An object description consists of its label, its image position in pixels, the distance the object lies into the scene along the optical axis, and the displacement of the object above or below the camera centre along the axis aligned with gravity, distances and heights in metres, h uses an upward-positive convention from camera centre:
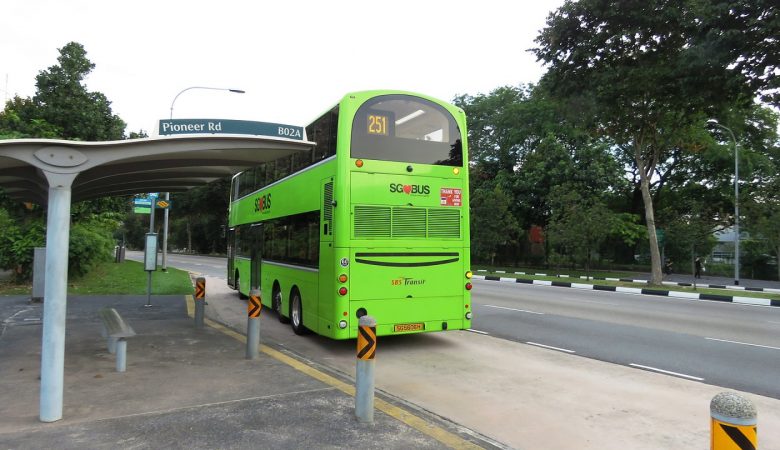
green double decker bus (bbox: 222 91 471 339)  7.77 +0.47
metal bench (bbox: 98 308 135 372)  6.38 -1.18
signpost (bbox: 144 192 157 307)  11.82 -0.24
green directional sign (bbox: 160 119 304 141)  8.73 +2.09
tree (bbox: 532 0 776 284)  10.89 +5.14
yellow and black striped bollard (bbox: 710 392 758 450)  2.60 -0.88
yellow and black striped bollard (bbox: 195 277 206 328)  9.40 -1.04
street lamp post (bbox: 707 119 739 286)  24.56 +1.64
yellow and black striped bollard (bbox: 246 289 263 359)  7.22 -1.17
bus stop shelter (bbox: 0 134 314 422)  4.73 +0.83
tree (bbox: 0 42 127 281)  16.38 +4.44
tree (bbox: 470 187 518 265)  31.84 +1.71
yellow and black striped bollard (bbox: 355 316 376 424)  4.75 -1.18
